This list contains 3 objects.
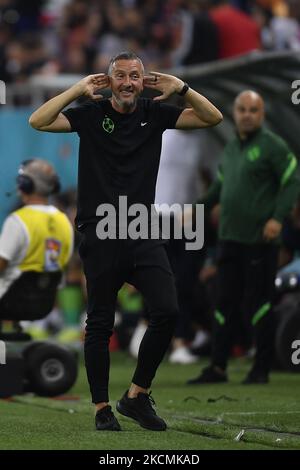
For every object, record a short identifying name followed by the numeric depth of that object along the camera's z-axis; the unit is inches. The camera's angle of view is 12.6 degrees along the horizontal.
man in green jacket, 451.2
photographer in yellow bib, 412.2
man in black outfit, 304.8
